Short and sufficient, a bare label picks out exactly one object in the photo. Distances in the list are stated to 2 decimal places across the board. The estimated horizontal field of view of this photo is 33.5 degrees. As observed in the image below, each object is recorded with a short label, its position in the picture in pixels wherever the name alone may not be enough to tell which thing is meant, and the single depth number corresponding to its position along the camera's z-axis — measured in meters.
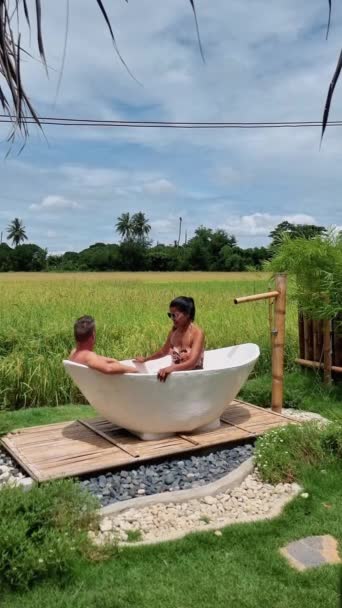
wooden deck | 3.69
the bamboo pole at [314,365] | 5.88
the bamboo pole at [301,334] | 6.44
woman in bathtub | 4.27
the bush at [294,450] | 3.62
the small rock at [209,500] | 3.35
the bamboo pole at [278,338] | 5.10
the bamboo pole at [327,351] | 5.87
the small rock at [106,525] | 2.98
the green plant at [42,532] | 2.42
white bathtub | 3.86
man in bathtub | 3.77
